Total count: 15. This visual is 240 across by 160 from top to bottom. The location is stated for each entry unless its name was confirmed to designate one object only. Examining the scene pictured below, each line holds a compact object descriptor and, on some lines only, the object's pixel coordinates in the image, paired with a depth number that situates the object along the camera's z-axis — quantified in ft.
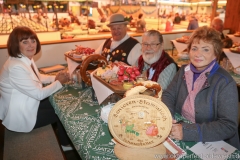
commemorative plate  3.44
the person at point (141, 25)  16.07
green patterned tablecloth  3.83
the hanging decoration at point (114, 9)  17.95
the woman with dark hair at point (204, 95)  4.06
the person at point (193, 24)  18.43
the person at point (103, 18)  19.29
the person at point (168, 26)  18.85
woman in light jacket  6.16
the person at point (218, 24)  14.82
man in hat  9.21
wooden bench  5.27
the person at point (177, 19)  22.67
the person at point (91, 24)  17.97
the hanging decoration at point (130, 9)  16.97
